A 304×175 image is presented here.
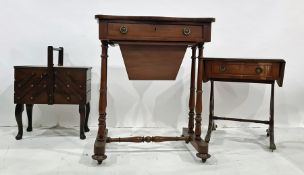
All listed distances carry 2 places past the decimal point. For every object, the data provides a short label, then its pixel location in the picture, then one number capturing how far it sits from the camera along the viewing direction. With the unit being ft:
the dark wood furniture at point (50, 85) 9.53
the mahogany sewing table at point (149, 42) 7.68
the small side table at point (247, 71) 9.04
